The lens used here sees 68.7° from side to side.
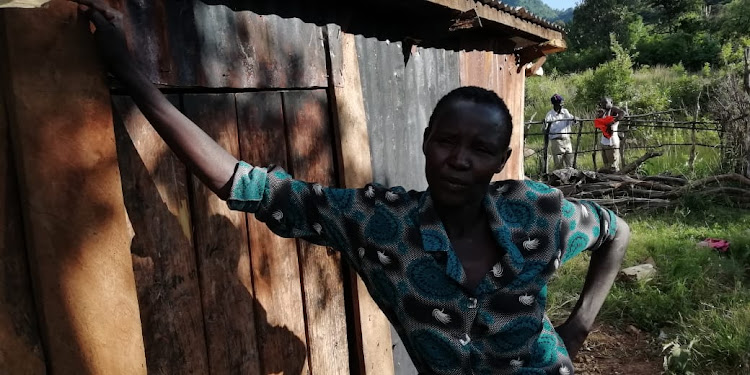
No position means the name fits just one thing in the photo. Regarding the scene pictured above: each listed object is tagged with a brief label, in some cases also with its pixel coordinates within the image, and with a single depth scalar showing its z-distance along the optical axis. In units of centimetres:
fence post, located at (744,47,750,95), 896
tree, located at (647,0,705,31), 3231
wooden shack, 124
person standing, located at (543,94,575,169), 1106
